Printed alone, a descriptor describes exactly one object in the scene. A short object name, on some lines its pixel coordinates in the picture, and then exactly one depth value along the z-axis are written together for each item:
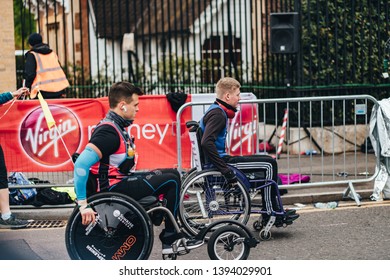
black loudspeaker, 21.38
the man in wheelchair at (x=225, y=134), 12.25
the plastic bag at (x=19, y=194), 15.29
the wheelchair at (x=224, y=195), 12.25
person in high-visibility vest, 17.99
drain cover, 14.22
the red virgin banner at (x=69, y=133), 15.29
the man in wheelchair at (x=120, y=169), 10.25
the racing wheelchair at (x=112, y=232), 10.24
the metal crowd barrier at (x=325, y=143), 16.16
